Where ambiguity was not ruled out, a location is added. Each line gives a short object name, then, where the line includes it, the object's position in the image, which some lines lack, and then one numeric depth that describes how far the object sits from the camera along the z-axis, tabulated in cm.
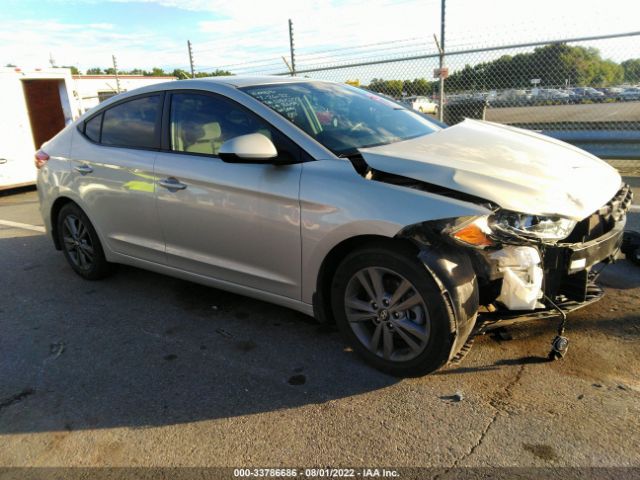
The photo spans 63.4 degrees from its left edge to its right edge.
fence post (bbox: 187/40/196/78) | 1140
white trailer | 967
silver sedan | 265
